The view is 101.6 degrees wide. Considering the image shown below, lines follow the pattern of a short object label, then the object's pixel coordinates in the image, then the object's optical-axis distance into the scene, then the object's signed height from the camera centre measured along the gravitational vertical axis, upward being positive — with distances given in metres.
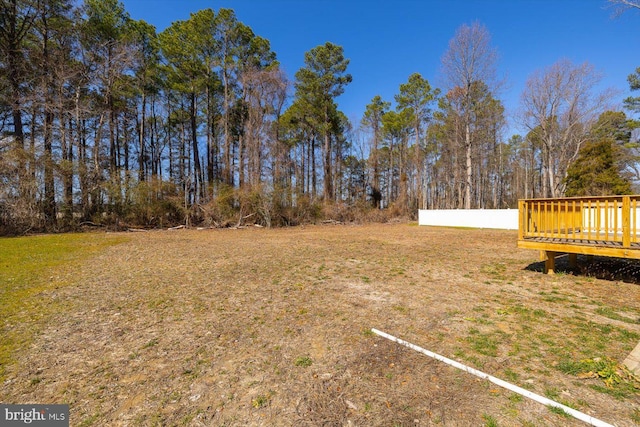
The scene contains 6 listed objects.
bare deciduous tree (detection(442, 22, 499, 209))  15.79 +8.21
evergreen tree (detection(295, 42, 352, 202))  21.38 +10.79
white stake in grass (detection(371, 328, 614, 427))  1.53 -1.26
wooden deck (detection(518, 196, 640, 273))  4.00 -0.52
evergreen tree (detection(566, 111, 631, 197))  14.35 +2.03
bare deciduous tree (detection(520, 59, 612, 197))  16.56 +5.89
